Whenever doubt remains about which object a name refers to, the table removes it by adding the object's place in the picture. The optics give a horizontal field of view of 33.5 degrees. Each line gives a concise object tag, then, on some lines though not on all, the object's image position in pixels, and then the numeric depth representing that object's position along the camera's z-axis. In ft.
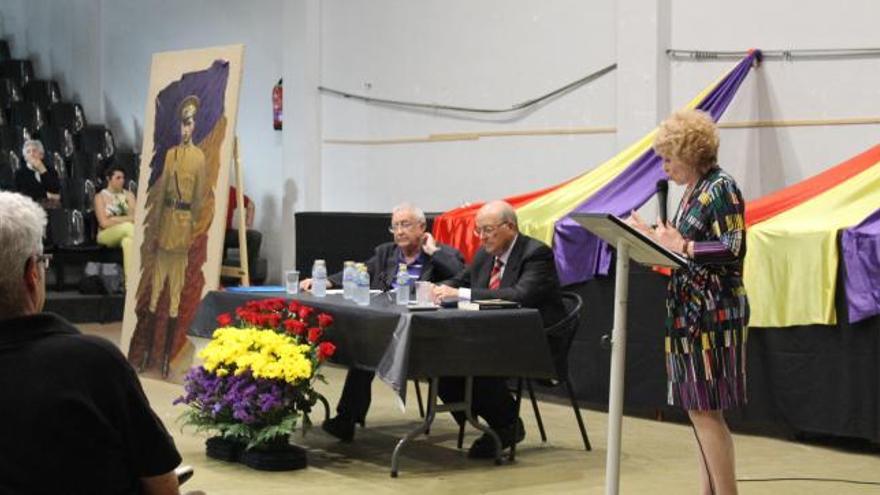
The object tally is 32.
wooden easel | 28.81
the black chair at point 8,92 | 47.14
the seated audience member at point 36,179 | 40.19
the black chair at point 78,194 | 41.96
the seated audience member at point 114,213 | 39.60
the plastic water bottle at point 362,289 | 20.04
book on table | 19.25
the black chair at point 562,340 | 20.08
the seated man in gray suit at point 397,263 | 21.50
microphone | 14.25
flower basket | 18.81
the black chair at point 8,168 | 40.68
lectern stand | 13.34
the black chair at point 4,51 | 50.28
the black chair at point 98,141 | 45.42
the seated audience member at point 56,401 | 7.93
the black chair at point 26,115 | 45.85
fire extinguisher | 40.42
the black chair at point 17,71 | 49.14
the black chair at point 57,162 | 43.12
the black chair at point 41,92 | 48.47
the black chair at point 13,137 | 43.30
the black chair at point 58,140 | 44.57
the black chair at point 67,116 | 46.70
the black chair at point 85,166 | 43.78
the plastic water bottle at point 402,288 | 19.63
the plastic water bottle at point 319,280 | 21.36
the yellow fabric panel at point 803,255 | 20.85
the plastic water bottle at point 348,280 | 20.74
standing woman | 14.28
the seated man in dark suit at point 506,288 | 20.02
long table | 18.26
